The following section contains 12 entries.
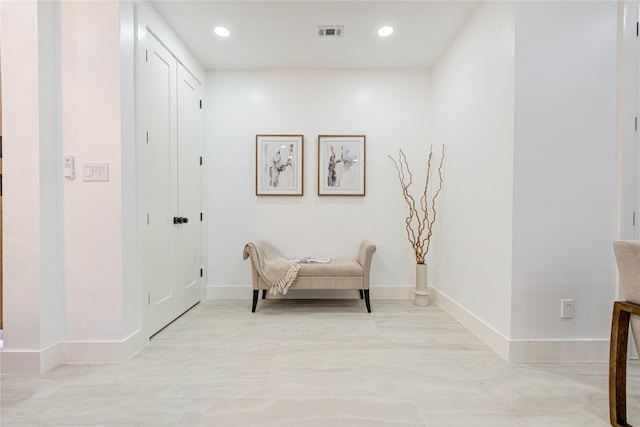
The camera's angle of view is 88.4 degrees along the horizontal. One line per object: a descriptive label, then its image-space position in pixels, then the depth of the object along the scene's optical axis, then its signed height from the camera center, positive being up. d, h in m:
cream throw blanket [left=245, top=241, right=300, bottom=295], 3.21 -0.66
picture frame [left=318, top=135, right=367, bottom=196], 3.82 +0.49
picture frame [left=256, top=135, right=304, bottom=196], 3.81 +0.48
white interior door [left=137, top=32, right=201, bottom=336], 2.52 +0.17
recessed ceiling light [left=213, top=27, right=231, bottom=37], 2.96 +1.60
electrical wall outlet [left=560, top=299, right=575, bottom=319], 2.21 -0.68
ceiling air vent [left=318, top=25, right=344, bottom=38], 2.94 +1.60
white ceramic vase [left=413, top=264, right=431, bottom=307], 3.51 -0.88
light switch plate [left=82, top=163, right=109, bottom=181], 2.16 +0.22
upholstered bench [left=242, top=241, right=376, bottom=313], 3.21 -0.68
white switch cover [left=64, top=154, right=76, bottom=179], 2.15 +0.25
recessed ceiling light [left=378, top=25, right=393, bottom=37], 2.95 +1.60
